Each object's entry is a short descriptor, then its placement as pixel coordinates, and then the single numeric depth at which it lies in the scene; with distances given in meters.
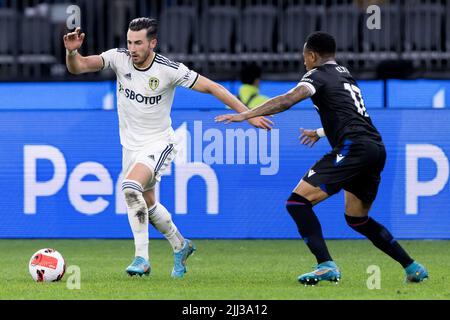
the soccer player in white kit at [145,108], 10.12
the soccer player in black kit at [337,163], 9.37
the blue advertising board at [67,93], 16.69
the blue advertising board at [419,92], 16.27
